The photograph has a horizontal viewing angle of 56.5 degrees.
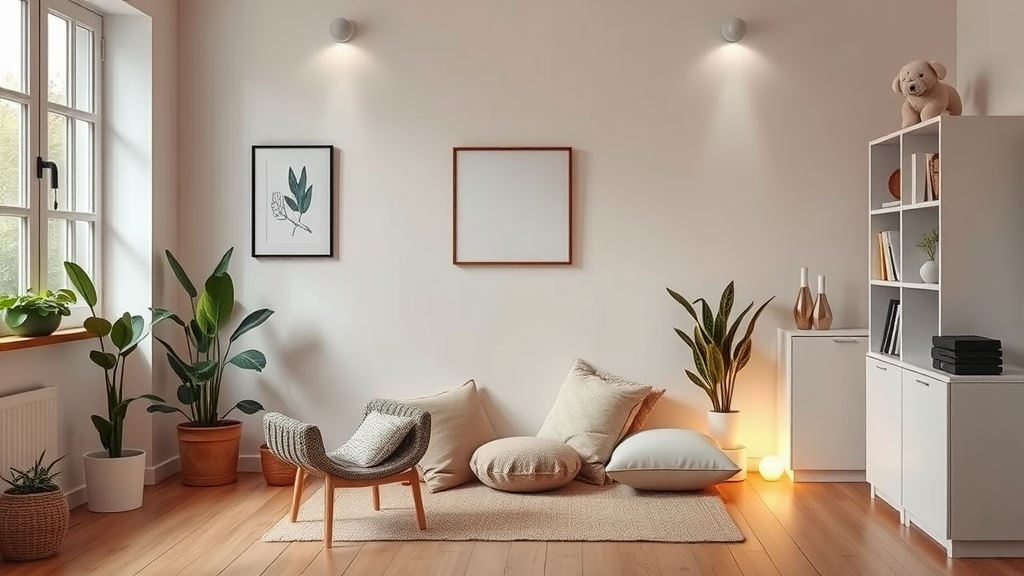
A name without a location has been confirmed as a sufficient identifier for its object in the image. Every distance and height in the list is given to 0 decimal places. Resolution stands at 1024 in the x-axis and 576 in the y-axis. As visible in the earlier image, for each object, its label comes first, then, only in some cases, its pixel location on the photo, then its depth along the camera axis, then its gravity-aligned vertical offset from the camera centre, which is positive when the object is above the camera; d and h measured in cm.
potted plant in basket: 377 -96
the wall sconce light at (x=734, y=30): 526 +139
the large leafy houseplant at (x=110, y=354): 460 -35
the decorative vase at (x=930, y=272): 429 +3
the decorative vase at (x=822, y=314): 522 -19
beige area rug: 416 -111
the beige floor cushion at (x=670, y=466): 480 -94
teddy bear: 454 +90
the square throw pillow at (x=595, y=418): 511 -75
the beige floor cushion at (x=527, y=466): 483 -95
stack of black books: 385 -31
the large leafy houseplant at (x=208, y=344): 512 -35
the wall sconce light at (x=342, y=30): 536 +141
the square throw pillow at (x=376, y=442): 419 -72
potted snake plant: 520 -43
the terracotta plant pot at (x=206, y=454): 514 -94
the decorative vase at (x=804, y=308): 525 -16
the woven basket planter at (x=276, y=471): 516 -103
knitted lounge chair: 395 -77
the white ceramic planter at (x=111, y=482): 459 -97
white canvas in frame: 543 +44
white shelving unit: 382 -39
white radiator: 405 -65
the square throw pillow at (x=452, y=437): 504 -85
